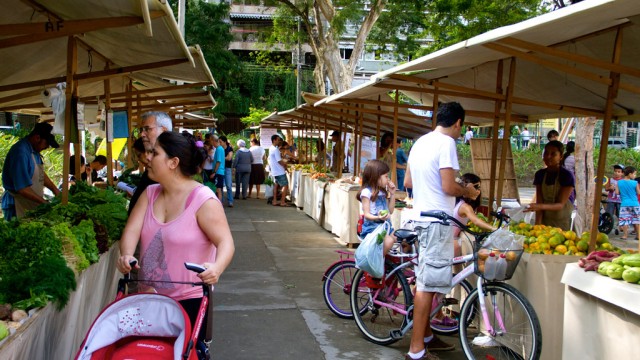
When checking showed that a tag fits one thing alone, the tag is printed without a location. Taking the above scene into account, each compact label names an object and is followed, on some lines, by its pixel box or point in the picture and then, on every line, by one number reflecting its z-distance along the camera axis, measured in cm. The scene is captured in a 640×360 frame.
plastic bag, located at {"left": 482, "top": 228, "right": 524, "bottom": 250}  477
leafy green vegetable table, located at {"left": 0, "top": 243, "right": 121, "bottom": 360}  326
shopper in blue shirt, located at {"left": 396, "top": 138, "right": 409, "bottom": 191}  1373
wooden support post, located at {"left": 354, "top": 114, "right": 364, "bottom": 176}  1272
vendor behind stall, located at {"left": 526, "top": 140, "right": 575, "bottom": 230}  737
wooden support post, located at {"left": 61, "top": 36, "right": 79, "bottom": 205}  627
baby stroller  292
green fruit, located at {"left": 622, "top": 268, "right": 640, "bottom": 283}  384
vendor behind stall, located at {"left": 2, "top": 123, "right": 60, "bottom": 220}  700
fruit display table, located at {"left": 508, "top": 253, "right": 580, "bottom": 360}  502
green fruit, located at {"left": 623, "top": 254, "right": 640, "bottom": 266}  395
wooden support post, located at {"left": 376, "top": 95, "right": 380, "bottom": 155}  1217
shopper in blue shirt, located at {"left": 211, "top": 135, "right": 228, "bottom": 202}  1710
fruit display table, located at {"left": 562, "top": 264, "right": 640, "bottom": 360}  375
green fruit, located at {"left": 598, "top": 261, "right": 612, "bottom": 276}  414
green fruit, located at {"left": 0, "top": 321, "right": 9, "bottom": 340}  303
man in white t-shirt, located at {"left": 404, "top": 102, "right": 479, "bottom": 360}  511
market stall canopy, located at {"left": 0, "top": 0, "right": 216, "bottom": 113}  455
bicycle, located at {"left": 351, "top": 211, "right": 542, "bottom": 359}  480
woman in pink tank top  342
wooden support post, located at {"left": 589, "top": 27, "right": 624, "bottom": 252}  509
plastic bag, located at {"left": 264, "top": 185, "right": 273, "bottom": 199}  1953
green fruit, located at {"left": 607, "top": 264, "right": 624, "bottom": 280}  401
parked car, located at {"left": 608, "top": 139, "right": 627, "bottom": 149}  3722
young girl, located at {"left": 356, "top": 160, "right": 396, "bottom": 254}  679
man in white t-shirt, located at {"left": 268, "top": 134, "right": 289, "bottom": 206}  1798
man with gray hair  528
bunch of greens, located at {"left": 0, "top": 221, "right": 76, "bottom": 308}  379
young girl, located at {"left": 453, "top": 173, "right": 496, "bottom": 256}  567
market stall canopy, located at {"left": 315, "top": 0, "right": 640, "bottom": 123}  447
